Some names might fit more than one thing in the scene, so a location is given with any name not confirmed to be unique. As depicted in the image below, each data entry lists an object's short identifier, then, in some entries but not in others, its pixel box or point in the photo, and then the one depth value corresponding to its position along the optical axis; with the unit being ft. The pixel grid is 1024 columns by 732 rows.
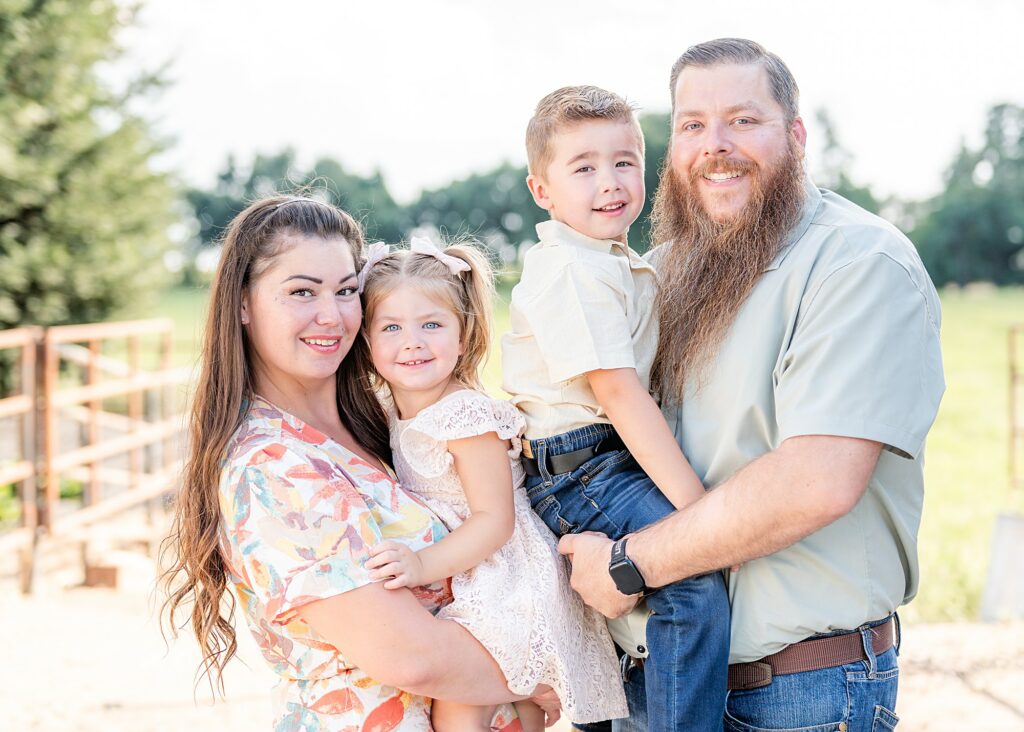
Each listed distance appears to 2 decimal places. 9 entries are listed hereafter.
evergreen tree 35.78
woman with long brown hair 6.12
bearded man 5.95
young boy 6.55
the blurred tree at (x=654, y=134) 140.26
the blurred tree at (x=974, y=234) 151.12
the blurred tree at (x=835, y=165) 160.97
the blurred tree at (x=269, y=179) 107.55
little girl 6.64
